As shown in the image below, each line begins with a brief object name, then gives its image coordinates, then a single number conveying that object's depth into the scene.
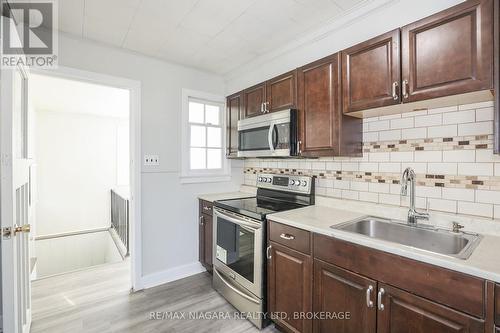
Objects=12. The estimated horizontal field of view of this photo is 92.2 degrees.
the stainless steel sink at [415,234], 1.36
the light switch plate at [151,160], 2.57
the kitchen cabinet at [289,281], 1.61
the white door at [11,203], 1.28
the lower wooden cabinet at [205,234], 2.70
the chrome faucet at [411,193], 1.57
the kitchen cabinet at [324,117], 1.84
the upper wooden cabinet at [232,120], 2.86
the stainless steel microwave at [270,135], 2.13
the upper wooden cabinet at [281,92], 2.17
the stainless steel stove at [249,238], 1.91
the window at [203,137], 2.87
